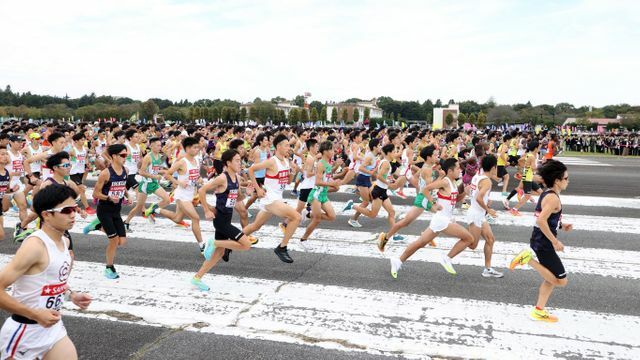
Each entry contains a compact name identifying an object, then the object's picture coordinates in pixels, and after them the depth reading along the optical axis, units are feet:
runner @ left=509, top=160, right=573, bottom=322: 17.37
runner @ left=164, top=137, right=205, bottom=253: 27.30
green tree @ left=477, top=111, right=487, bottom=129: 290.76
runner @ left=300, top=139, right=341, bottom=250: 27.40
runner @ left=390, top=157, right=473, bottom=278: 22.45
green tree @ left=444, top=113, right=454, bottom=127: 384.06
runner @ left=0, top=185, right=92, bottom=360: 10.15
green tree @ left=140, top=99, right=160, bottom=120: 345.51
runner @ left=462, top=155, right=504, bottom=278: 22.74
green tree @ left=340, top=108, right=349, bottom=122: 448.49
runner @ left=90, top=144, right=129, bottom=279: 21.97
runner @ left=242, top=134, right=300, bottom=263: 24.64
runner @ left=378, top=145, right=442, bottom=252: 25.59
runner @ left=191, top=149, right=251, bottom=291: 20.70
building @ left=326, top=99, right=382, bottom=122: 516.20
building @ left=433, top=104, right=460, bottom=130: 335.10
